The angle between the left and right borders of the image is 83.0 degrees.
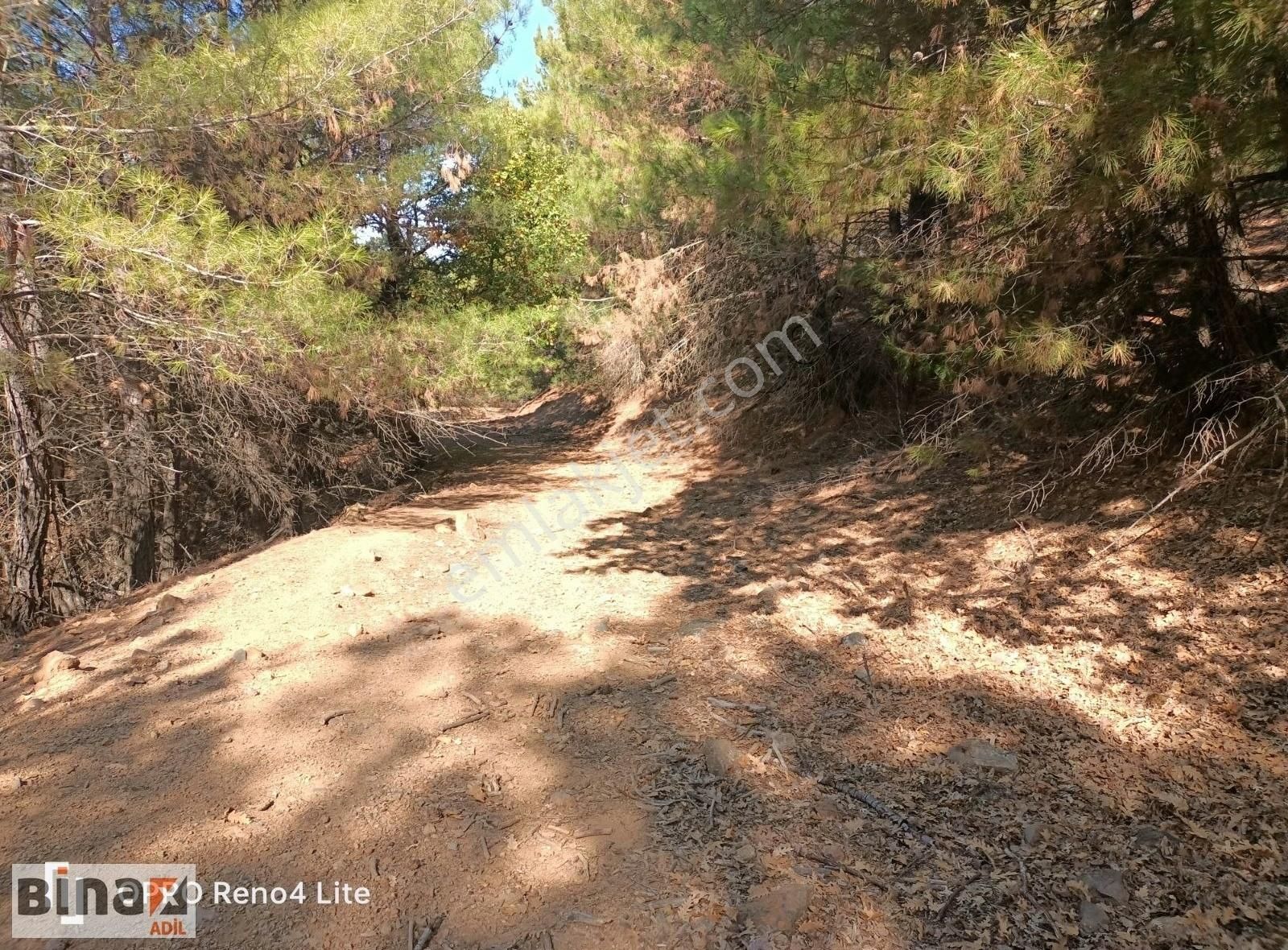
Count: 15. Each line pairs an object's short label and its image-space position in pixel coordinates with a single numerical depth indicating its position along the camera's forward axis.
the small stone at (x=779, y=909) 2.19
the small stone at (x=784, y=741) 3.07
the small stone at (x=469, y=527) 6.64
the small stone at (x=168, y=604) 4.69
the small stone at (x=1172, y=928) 2.09
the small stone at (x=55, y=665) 3.85
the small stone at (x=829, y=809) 2.66
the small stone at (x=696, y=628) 4.22
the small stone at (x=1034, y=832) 2.50
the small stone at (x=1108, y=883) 2.24
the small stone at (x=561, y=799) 2.72
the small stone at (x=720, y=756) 2.93
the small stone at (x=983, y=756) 2.85
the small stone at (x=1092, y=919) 2.16
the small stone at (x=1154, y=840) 2.38
